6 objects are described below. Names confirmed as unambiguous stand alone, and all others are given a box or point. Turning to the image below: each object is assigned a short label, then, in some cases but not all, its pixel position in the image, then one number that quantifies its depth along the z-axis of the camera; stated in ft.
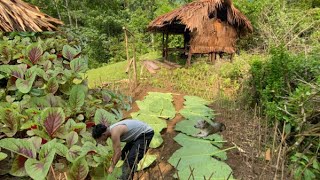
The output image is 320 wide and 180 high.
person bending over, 8.66
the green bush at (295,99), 10.81
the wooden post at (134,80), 23.43
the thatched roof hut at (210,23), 29.68
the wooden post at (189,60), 31.26
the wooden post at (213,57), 32.74
